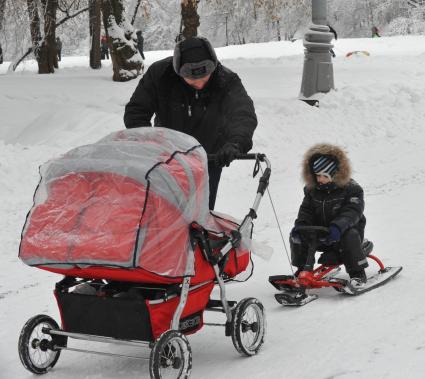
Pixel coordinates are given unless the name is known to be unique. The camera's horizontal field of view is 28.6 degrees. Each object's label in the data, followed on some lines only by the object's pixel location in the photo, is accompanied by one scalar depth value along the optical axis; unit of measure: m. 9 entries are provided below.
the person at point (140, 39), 27.21
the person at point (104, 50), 33.30
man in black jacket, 5.18
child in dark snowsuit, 5.83
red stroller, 4.06
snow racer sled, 5.69
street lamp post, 14.66
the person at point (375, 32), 37.26
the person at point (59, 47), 29.89
